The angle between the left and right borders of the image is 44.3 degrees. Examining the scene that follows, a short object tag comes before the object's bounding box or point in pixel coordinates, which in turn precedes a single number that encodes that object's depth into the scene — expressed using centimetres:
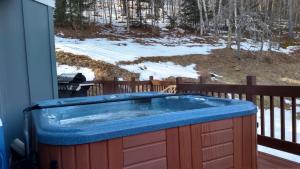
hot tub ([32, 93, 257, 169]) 215
